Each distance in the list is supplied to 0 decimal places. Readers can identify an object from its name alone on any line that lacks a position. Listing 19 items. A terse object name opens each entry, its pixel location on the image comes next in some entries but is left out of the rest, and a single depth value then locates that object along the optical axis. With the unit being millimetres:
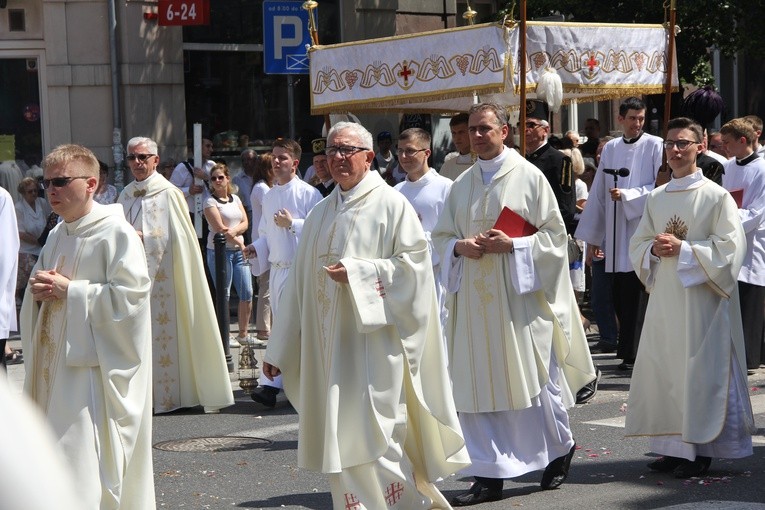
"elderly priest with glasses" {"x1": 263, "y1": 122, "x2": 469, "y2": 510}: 5578
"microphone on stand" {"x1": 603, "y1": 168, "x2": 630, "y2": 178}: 10938
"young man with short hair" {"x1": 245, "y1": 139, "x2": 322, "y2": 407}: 9656
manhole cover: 8016
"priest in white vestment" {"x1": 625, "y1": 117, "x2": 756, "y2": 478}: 6742
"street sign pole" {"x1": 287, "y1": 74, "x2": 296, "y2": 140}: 13578
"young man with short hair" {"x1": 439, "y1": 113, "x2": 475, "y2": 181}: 9359
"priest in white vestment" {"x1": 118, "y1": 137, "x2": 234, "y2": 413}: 9422
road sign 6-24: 15289
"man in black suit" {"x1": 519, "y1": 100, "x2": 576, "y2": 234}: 10023
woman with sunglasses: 12242
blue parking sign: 12367
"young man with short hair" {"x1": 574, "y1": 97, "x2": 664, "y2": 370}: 10719
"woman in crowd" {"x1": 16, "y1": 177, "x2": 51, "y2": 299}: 13297
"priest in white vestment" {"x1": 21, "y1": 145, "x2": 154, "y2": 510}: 5246
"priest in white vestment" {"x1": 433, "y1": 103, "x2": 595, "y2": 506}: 6457
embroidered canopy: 10430
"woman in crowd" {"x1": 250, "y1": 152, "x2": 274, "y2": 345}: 11398
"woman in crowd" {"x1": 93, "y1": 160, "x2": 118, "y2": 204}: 11430
